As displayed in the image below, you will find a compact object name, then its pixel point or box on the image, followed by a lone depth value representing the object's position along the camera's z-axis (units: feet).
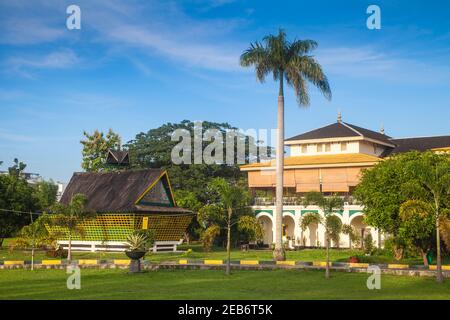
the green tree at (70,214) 115.24
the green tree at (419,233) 105.09
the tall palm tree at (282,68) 121.70
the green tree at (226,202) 95.91
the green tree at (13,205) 152.76
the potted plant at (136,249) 93.97
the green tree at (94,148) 229.45
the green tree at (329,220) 92.22
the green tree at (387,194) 113.29
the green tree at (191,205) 177.68
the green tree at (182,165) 202.80
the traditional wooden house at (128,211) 144.87
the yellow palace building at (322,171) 162.61
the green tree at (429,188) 81.71
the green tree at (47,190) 263.92
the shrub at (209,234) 97.66
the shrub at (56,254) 131.03
